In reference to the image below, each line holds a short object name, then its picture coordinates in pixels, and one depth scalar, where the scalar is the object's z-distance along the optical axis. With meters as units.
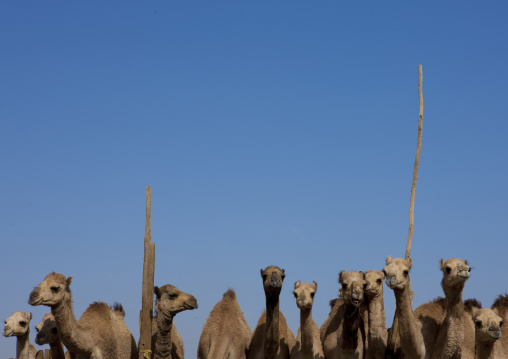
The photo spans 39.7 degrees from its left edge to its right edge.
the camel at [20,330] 15.34
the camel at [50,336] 13.77
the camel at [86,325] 11.98
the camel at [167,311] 12.48
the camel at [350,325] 11.93
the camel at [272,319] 12.74
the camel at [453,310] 10.99
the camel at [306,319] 12.23
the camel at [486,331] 10.70
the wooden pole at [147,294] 13.20
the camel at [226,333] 13.61
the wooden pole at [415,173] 14.41
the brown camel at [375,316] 12.07
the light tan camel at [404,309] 10.91
